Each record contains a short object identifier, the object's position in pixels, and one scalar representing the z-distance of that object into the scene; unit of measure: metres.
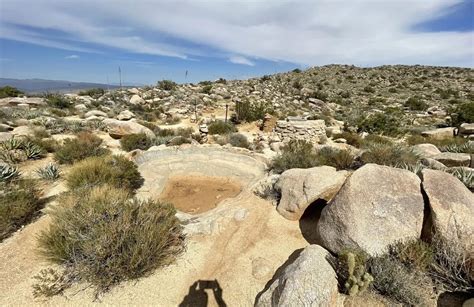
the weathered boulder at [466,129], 13.93
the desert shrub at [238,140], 12.00
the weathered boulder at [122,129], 12.31
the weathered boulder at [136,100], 22.82
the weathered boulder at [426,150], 8.71
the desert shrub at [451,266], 3.52
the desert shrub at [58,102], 19.69
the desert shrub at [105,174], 6.30
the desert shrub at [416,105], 23.89
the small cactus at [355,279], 3.41
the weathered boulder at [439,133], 14.18
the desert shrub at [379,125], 15.29
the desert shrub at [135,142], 10.77
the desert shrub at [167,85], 30.00
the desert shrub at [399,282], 3.41
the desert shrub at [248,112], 17.81
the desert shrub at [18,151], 8.37
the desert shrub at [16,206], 4.87
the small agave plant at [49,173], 7.21
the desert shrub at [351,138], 12.89
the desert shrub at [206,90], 28.63
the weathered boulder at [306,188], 5.33
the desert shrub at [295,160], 7.61
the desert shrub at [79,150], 8.44
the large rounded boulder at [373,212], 4.06
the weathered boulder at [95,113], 17.14
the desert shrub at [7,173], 6.40
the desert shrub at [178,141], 11.47
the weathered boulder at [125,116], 16.47
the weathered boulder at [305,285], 3.21
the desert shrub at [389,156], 7.20
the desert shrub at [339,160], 7.70
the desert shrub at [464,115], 16.30
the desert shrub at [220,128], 14.51
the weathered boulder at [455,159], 7.36
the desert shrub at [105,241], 3.88
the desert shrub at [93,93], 25.88
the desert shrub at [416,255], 3.74
